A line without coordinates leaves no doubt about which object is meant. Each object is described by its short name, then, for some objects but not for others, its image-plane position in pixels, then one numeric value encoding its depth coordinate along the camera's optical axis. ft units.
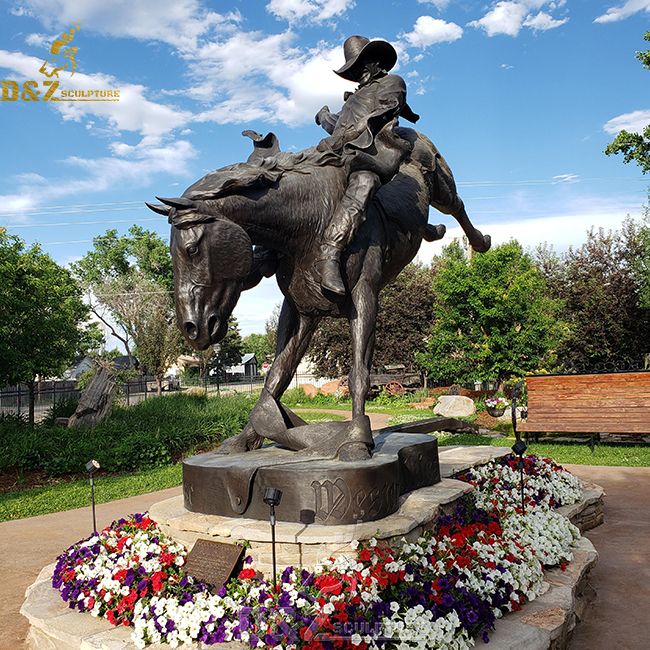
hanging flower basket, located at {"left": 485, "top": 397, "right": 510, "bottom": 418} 44.27
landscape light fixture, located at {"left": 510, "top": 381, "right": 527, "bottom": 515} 14.60
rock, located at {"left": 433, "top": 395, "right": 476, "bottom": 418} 52.29
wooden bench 32.37
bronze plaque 10.46
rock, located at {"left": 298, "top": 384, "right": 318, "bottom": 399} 81.69
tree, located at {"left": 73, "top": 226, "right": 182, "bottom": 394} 70.79
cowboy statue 11.91
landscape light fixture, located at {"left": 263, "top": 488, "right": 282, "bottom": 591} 9.31
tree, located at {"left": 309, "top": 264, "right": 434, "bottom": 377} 78.48
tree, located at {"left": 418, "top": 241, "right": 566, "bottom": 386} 52.54
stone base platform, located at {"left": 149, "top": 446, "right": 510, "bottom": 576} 10.40
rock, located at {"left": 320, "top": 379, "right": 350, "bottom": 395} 79.31
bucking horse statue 10.46
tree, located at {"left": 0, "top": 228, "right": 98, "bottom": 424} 42.34
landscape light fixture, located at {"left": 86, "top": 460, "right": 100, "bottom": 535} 13.55
